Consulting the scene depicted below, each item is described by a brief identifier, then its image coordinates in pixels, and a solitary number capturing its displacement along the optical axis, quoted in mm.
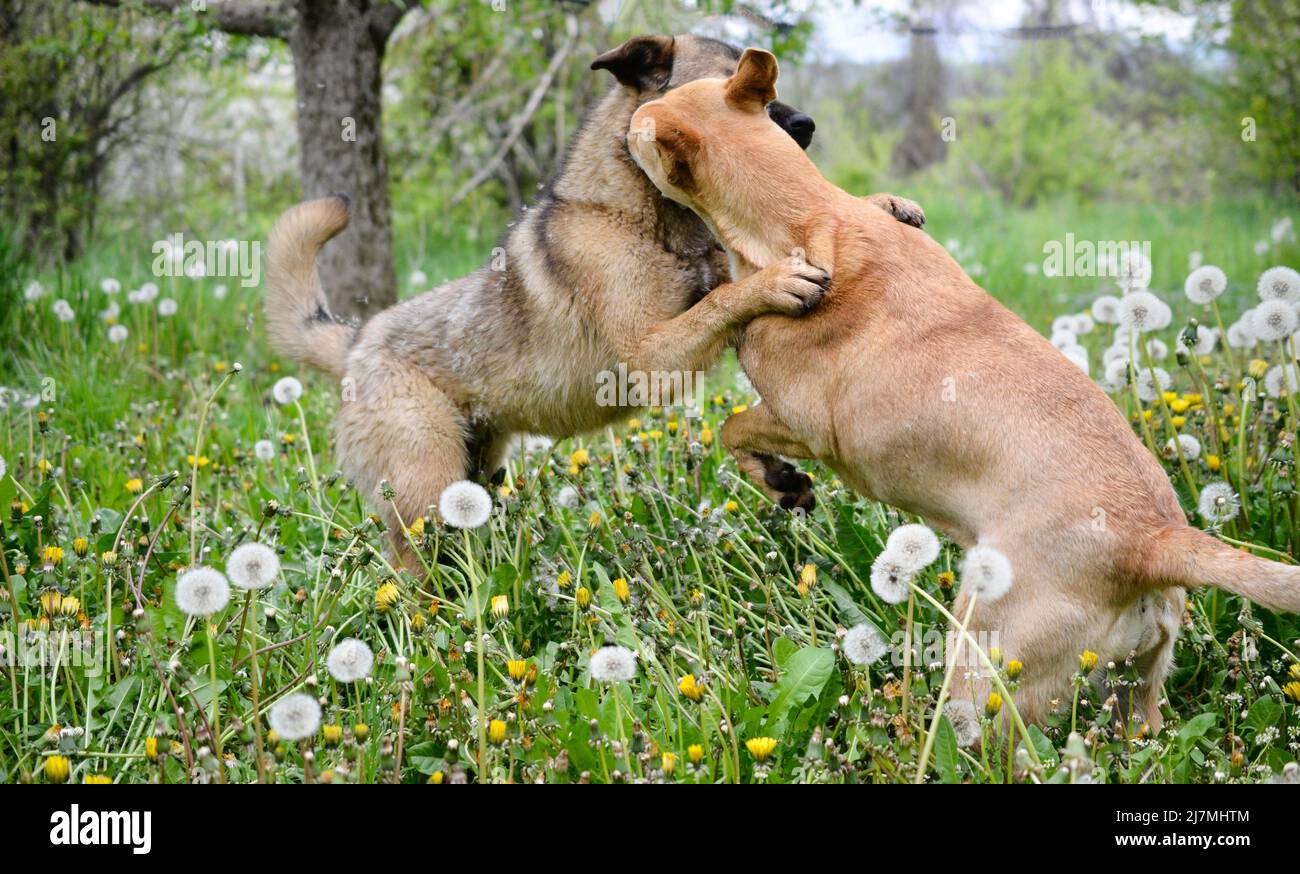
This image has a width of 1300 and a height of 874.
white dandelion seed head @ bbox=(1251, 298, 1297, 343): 3873
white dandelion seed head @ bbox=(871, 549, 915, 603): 2645
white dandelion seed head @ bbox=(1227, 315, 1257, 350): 4389
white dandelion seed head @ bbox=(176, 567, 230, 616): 2623
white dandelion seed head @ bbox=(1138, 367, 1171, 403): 4180
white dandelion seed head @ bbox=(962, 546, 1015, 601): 2527
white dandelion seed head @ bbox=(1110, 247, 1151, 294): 4184
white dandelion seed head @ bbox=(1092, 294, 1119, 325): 4762
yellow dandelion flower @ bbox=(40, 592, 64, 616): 3135
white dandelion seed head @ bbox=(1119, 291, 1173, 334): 3939
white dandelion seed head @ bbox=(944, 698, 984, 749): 2730
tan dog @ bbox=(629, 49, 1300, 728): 2629
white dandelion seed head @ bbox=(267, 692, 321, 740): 2344
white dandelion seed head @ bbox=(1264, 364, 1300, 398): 4070
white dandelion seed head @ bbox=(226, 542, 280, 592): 2707
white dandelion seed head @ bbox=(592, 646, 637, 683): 2578
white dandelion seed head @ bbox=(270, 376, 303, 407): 4711
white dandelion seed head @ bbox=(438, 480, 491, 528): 3104
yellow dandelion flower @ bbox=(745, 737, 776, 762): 2416
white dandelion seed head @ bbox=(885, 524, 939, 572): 2627
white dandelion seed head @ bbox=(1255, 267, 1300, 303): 3959
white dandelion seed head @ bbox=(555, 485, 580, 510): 4113
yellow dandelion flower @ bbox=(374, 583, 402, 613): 3127
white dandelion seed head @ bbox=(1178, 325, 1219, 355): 4340
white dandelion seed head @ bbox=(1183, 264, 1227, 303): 4086
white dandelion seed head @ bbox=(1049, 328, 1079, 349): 4977
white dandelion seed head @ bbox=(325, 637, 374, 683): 2607
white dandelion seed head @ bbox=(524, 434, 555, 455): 5160
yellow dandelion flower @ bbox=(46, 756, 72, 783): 2359
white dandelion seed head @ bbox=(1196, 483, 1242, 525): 3299
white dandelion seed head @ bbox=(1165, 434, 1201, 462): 4055
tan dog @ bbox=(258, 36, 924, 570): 4086
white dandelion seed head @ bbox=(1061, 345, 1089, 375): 4375
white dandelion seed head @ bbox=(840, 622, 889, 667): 2771
